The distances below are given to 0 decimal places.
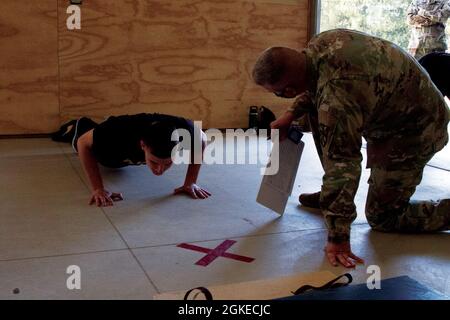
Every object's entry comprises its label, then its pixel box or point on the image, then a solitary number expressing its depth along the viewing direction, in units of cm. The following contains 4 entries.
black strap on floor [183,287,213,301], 153
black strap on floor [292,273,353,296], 159
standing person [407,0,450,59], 425
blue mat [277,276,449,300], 154
